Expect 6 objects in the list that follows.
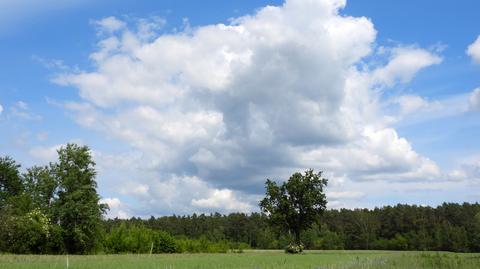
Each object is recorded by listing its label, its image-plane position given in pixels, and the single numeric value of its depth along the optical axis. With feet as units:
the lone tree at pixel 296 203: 269.03
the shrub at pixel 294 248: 255.97
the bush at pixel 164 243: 291.99
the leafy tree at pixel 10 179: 298.56
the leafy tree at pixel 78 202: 218.18
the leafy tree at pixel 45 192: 228.22
